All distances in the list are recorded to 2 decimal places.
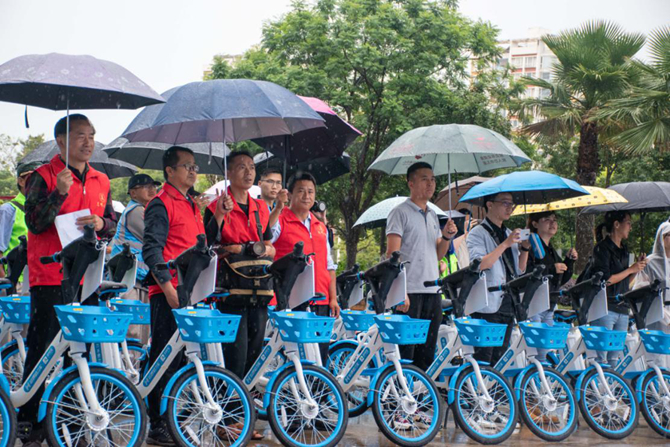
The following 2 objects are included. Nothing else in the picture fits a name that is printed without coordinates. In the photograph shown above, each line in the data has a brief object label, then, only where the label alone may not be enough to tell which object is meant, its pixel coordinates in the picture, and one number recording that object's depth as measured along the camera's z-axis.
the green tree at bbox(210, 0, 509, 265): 20.66
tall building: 96.69
